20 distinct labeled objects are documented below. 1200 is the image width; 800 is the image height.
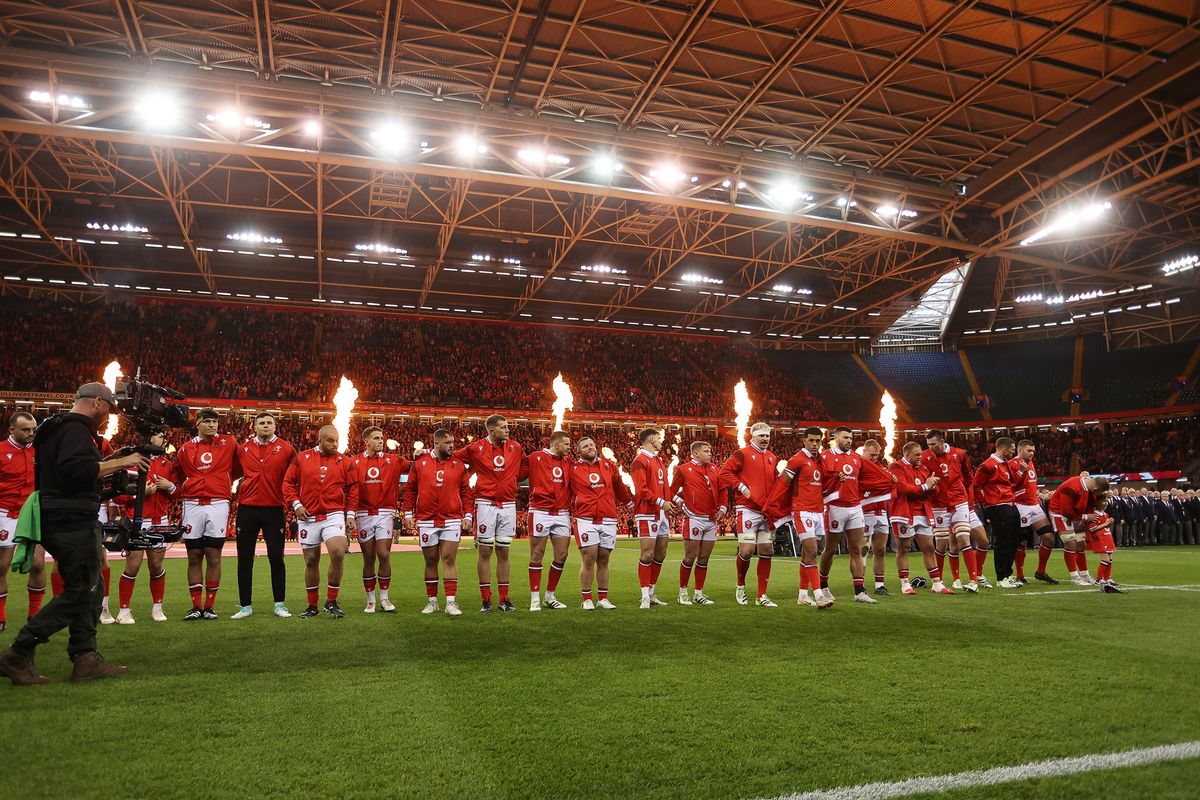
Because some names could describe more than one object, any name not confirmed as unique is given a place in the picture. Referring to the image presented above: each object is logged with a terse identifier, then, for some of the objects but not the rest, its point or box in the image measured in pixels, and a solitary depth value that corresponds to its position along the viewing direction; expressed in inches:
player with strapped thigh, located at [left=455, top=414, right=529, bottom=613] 369.4
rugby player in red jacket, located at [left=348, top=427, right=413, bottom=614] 367.6
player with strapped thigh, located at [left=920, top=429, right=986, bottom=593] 431.8
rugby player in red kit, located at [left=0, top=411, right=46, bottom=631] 311.0
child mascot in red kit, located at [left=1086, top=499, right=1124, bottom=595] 412.5
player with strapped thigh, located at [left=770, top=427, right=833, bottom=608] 372.8
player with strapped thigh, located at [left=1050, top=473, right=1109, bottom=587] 438.9
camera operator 212.1
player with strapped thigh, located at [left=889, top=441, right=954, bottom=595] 435.5
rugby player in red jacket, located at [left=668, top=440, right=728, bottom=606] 391.2
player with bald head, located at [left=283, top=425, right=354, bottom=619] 347.3
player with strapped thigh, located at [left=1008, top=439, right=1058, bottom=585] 453.4
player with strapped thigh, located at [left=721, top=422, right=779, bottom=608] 383.6
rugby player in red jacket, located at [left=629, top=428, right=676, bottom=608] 382.6
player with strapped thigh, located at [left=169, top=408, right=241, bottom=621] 338.0
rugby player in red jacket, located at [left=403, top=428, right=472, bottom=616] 365.4
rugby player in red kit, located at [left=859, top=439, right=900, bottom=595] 401.4
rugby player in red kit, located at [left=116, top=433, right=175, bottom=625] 333.7
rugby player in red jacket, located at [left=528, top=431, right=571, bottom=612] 373.1
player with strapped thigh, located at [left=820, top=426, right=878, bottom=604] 388.8
